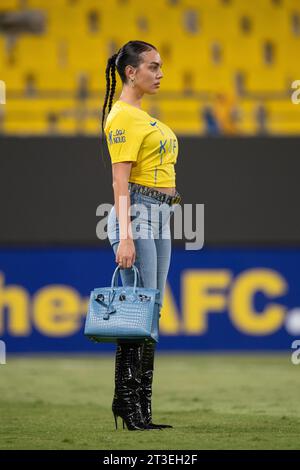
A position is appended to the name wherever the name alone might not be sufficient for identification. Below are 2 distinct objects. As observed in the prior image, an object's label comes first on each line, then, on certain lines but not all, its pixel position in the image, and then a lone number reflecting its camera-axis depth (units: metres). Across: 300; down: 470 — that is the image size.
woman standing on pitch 10.34
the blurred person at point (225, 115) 23.98
